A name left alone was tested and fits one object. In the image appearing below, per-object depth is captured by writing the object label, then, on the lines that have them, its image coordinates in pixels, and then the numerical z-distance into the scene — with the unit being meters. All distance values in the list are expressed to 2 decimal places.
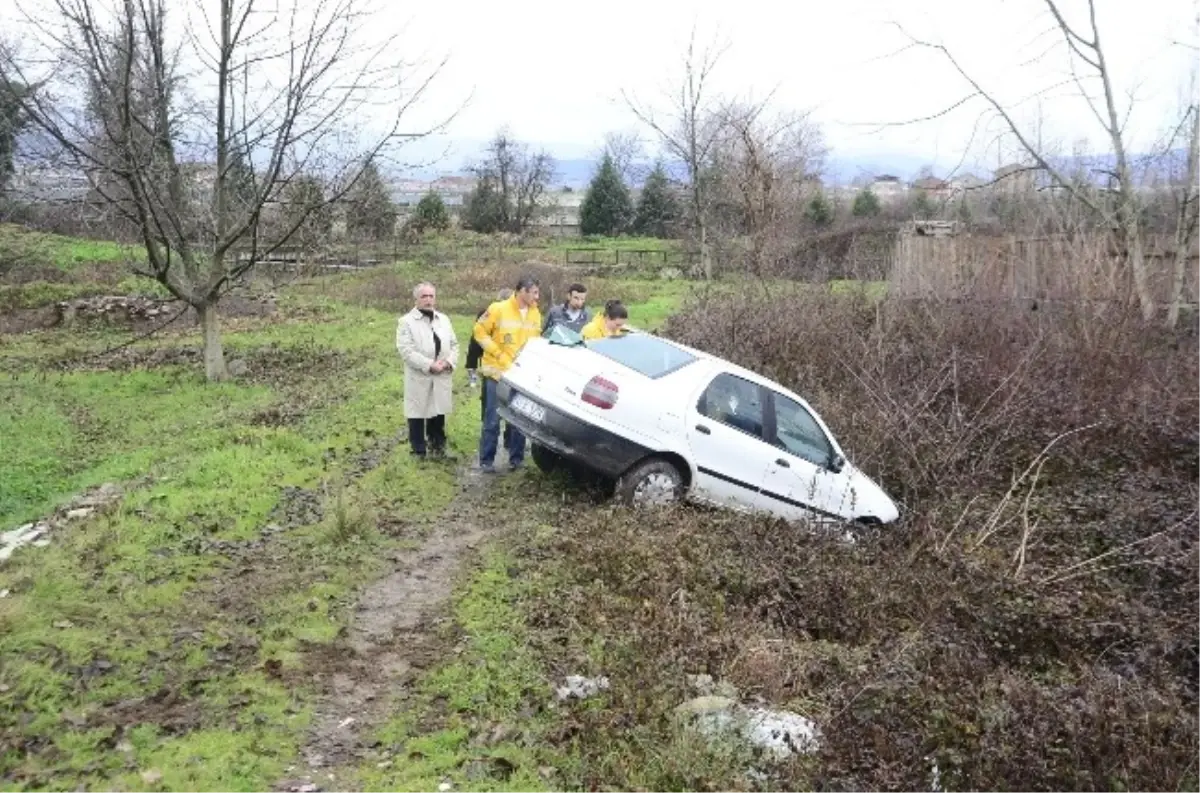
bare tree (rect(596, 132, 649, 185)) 68.82
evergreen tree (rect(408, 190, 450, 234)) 47.59
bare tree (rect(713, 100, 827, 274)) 19.44
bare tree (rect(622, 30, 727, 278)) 41.90
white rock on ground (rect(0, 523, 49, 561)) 7.75
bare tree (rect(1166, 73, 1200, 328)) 15.61
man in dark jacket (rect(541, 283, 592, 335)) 10.74
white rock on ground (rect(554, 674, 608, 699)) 5.22
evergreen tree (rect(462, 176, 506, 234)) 52.22
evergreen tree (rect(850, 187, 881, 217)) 54.80
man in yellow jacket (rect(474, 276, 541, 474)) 9.72
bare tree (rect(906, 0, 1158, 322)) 15.69
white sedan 8.30
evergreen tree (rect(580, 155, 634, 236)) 55.38
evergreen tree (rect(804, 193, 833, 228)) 49.75
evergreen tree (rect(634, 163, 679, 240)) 56.62
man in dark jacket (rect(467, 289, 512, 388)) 10.09
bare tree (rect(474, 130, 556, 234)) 53.03
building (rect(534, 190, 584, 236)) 55.81
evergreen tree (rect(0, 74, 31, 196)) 12.54
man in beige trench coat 9.33
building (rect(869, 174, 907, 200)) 66.56
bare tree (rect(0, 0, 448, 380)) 13.20
